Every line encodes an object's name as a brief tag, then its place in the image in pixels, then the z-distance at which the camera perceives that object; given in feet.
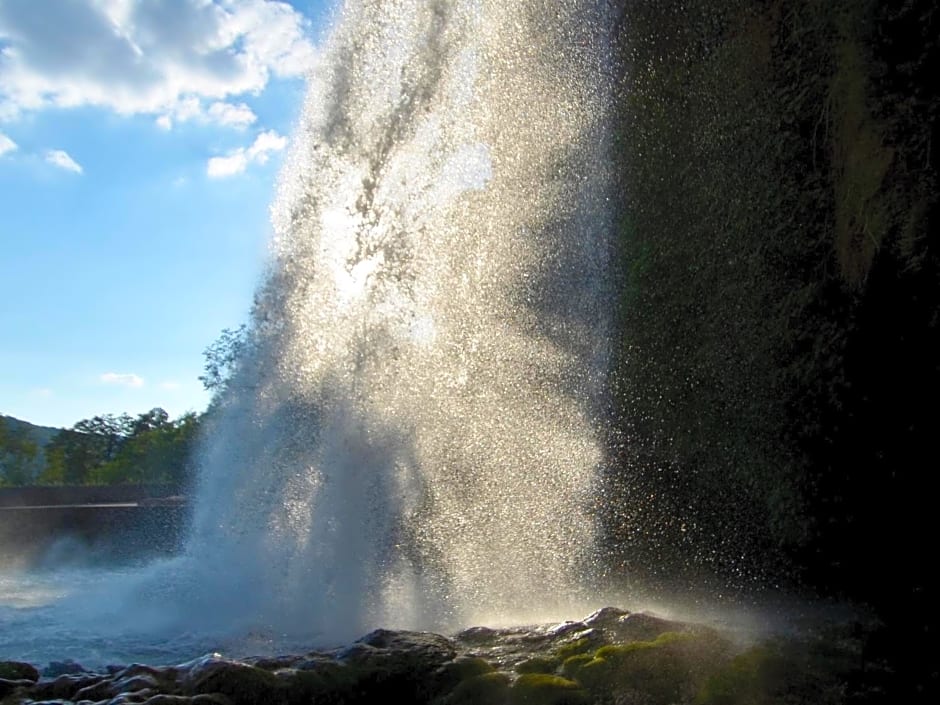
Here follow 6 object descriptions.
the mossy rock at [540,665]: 18.98
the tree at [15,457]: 141.19
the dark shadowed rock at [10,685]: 18.82
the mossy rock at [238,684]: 17.60
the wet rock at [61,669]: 21.88
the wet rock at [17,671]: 19.99
